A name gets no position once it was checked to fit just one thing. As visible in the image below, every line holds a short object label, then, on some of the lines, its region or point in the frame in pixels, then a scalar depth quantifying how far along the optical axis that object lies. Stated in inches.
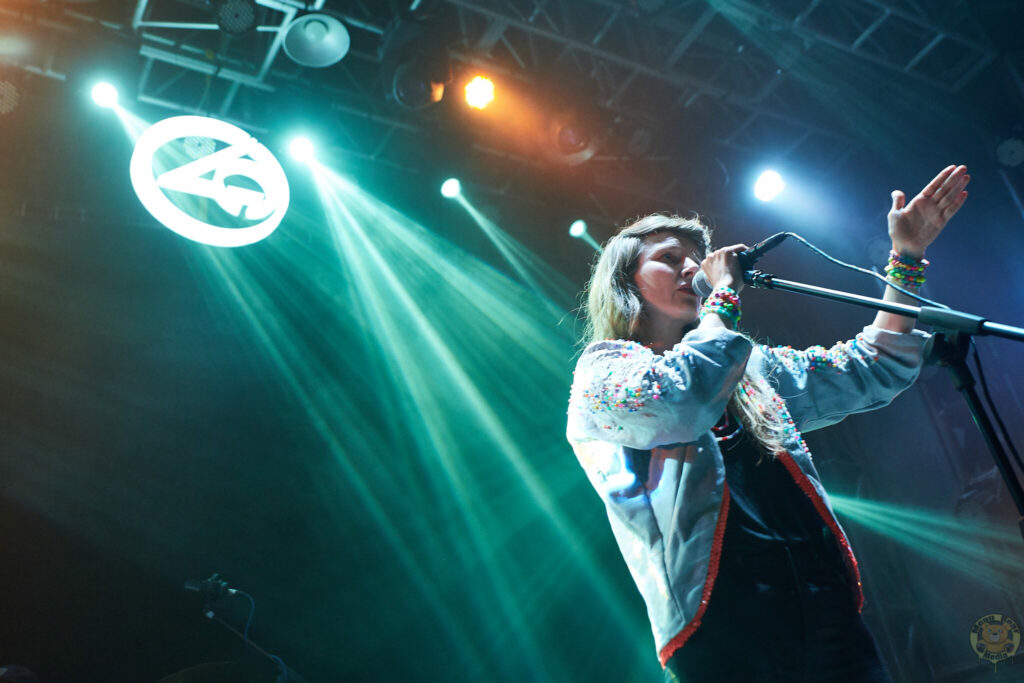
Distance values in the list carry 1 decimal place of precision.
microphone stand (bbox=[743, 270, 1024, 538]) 49.1
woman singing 54.0
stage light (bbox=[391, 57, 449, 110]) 180.4
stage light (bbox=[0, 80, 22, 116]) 170.6
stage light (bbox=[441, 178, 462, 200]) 233.9
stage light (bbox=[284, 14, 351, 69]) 173.2
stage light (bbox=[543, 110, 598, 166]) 215.8
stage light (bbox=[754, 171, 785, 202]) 245.9
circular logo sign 186.9
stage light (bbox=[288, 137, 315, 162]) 209.0
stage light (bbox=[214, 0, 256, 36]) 165.2
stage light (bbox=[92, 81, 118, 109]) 181.8
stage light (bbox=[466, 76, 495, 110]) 202.4
